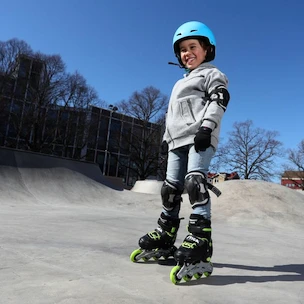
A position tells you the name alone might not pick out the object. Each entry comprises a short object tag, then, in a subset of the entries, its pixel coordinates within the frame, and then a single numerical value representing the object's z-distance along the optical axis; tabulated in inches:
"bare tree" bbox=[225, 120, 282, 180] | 1499.8
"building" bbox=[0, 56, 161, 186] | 1108.5
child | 91.8
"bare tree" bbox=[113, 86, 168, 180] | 1433.3
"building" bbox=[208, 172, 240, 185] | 2081.1
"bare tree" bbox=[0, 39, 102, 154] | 1069.1
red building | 1704.4
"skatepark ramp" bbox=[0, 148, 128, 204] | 310.2
